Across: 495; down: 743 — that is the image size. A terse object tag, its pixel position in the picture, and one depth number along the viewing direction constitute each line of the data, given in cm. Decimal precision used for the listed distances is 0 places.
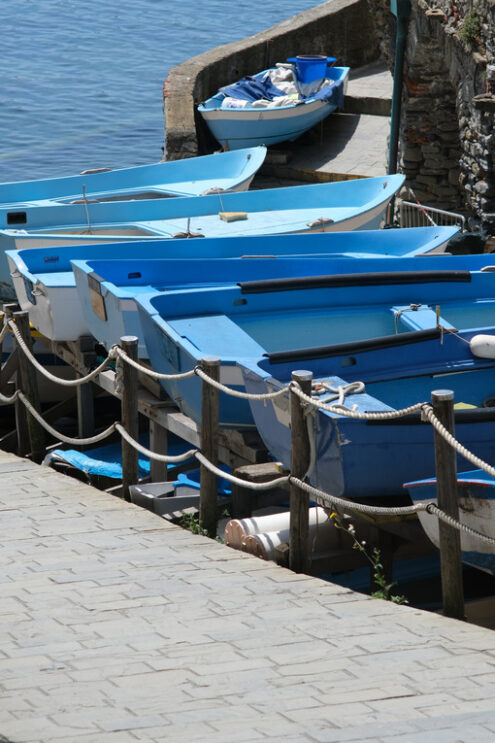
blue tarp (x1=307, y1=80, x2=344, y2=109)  3359
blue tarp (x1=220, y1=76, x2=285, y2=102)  3397
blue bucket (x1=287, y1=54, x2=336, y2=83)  3525
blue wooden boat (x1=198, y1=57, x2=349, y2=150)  3256
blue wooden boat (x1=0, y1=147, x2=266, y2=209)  2345
